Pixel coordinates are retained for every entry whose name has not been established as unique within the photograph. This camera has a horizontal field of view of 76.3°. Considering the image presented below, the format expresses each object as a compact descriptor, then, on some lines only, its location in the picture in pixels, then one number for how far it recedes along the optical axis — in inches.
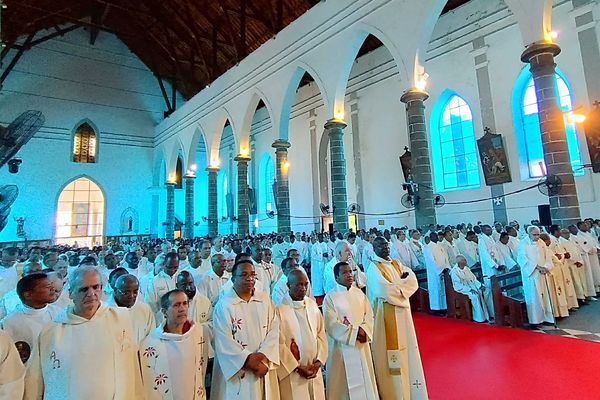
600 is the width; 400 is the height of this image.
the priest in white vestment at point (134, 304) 105.1
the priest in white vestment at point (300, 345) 105.1
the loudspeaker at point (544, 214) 397.4
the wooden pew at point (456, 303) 232.2
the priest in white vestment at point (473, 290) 233.0
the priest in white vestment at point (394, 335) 128.0
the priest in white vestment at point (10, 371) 72.5
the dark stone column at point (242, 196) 607.7
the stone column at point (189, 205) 754.8
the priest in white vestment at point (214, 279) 177.0
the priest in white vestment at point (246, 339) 96.0
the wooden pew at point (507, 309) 217.8
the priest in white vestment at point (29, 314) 95.2
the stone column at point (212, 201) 692.7
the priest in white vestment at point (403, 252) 335.6
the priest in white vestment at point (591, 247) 283.0
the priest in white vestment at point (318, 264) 373.7
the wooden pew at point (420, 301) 264.6
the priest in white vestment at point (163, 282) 162.1
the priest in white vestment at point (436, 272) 267.0
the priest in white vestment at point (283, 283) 142.2
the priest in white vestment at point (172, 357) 92.0
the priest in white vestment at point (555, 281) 228.8
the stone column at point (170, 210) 800.9
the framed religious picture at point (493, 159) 438.0
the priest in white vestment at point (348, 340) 114.8
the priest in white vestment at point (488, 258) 274.2
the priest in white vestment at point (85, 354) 78.9
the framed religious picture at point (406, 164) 530.0
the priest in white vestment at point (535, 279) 220.8
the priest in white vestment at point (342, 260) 157.5
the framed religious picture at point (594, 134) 365.2
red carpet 136.4
